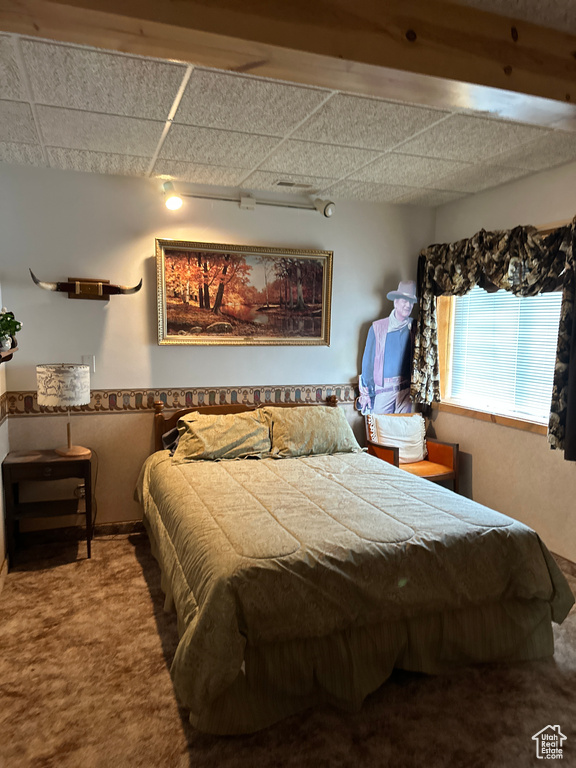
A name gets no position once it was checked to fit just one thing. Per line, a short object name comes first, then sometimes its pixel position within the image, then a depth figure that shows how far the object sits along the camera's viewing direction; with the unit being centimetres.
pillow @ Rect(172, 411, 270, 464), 356
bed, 201
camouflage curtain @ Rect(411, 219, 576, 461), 317
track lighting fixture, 371
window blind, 363
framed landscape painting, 388
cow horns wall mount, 354
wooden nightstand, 328
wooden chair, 402
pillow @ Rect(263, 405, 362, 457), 377
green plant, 279
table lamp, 326
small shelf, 291
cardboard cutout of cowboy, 442
